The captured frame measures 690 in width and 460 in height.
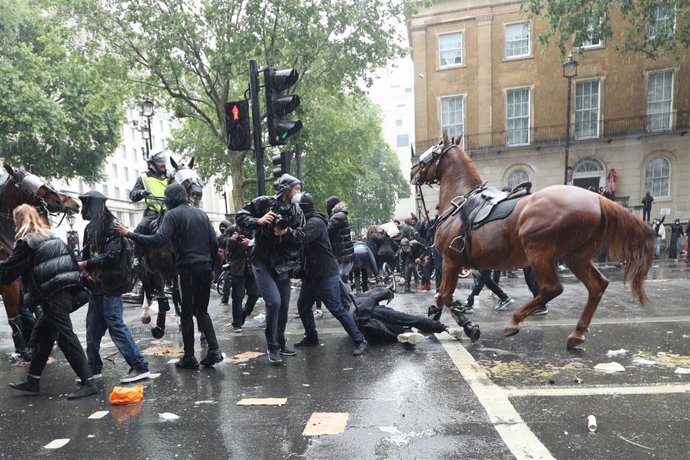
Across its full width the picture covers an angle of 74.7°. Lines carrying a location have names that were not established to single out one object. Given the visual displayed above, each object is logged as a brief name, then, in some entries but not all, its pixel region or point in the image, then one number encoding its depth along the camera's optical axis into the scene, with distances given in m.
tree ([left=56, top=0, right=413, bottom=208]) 14.54
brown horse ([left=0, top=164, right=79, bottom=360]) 5.38
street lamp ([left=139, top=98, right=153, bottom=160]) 14.49
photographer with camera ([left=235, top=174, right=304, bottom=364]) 5.13
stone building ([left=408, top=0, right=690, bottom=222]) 22.66
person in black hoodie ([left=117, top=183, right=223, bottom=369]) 4.82
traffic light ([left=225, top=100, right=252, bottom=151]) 6.49
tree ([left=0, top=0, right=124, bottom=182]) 16.86
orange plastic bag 4.04
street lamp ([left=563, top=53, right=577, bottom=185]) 16.58
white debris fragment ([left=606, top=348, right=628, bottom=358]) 4.81
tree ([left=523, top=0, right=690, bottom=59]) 17.41
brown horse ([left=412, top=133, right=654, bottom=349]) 4.86
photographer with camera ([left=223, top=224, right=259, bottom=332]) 7.24
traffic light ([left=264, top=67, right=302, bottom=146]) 6.50
